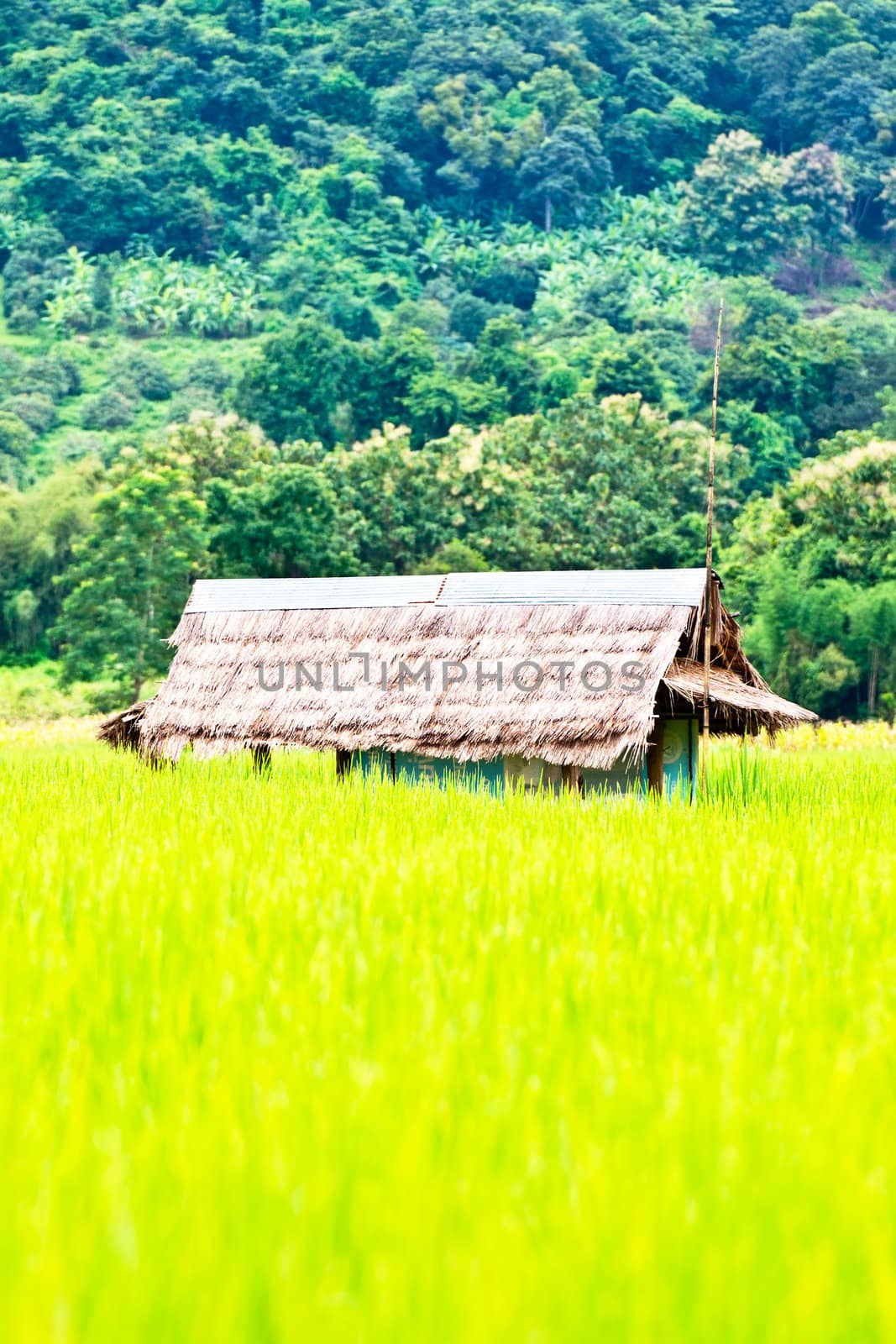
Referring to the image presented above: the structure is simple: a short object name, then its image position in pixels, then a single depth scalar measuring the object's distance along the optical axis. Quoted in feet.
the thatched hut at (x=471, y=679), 41.16
